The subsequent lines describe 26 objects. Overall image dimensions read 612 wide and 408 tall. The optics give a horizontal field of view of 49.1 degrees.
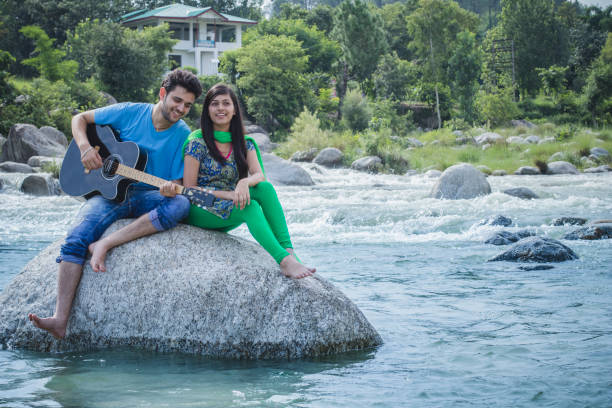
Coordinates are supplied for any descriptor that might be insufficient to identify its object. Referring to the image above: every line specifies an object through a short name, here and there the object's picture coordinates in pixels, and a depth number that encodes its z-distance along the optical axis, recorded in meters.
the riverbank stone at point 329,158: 26.39
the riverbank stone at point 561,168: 22.16
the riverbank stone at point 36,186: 16.92
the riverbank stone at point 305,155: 27.59
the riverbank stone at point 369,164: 24.48
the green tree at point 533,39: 48.19
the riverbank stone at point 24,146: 21.53
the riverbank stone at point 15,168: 19.62
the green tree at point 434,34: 44.31
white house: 50.62
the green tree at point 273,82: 39.00
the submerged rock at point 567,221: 11.84
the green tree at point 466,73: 38.97
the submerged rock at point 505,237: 10.12
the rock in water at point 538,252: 8.38
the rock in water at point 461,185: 15.39
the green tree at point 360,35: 42.88
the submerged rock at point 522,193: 15.62
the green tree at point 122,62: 35.22
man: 4.67
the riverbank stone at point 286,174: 20.19
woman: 4.67
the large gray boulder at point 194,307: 4.50
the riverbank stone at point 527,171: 22.45
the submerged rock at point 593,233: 10.11
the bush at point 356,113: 35.41
